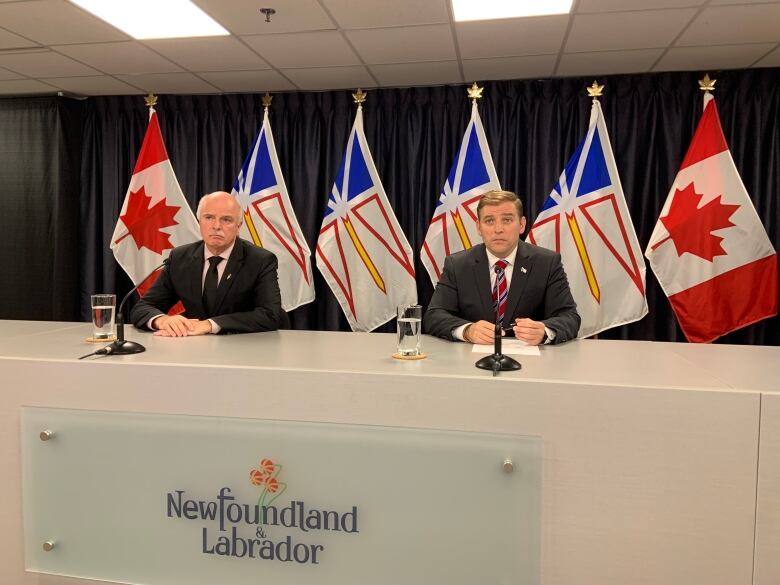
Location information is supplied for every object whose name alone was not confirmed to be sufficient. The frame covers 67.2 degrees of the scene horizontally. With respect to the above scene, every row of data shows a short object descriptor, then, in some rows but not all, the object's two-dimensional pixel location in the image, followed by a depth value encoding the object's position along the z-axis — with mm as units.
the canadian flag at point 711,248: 3883
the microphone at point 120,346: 1703
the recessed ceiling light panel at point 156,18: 3074
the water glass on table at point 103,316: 1953
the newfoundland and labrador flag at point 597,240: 4039
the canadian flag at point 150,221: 4656
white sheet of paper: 1781
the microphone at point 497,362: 1466
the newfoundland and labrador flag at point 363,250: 4426
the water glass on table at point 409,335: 1686
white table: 1270
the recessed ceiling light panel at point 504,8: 3041
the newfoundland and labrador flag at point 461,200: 4266
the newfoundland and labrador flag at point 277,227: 4496
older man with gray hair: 2623
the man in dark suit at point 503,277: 2561
